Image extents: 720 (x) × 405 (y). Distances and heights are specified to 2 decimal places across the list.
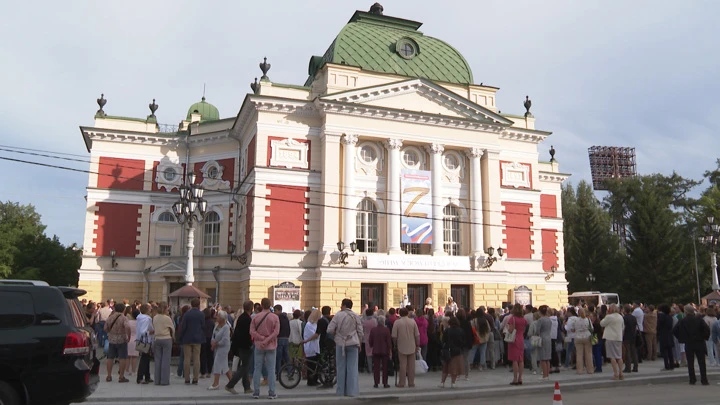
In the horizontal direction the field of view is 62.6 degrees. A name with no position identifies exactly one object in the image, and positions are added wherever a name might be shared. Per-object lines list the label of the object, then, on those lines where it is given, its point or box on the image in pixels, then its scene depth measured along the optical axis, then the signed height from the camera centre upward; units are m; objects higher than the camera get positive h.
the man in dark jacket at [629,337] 16.86 -1.16
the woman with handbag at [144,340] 14.36 -1.13
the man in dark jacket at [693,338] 14.45 -1.01
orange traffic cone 8.08 -1.40
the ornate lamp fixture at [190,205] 21.98 +3.33
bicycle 13.74 -1.71
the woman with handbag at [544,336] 15.87 -1.09
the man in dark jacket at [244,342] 12.81 -1.01
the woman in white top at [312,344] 13.66 -1.11
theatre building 30.33 +5.85
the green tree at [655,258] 43.59 +2.82
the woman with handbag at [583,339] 16.55 -1.20
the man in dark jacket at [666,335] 17.20 -1.13
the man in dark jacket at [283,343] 14.06 -1.13
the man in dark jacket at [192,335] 14.10 -0.94
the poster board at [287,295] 29.41 +0.01
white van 40.64 -0.07
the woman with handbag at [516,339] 14.41 -1.07
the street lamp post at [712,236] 31.08 +3.19
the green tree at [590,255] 50.34 +3.53
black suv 7.75 -0.71
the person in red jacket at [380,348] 13.92 -1.23
